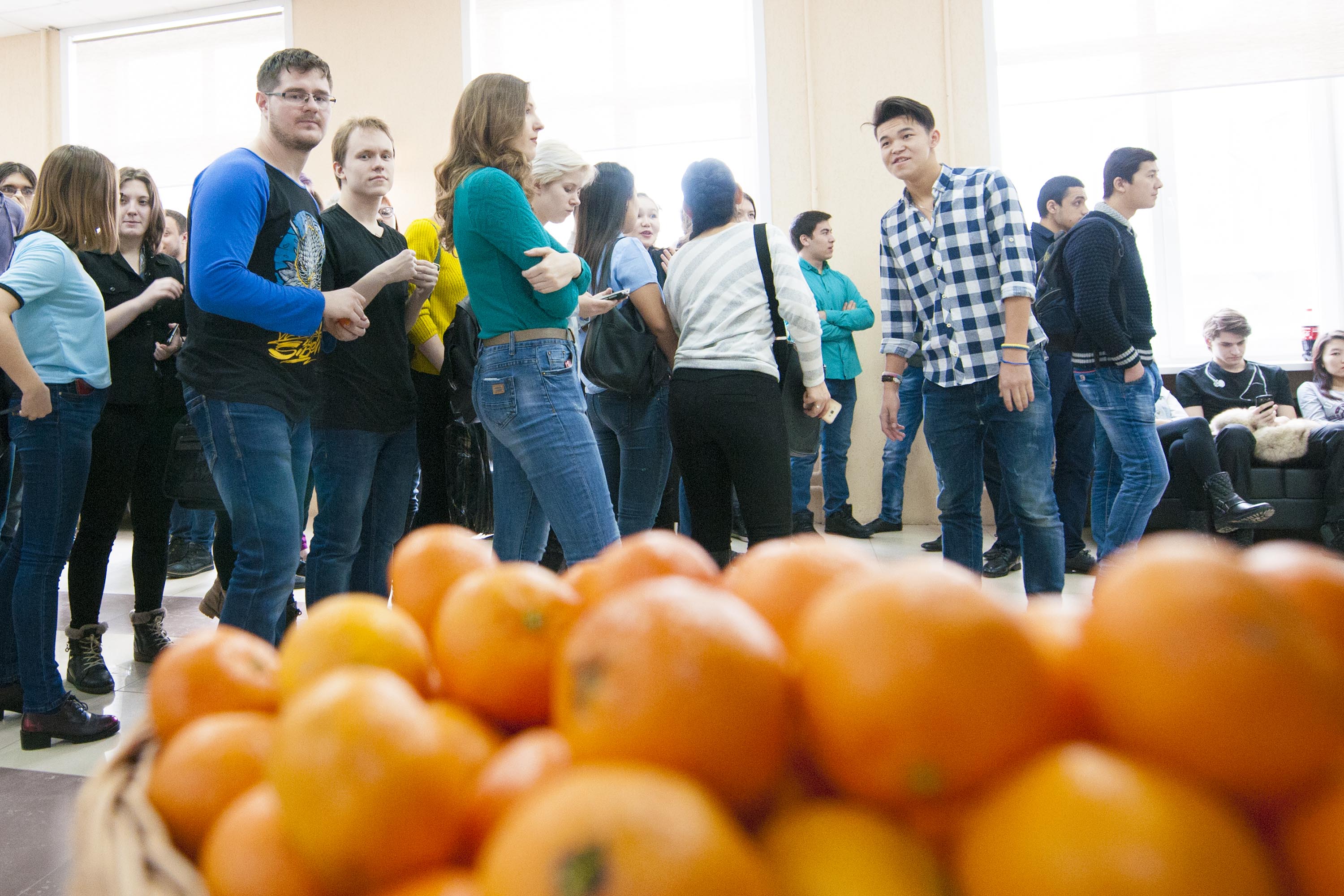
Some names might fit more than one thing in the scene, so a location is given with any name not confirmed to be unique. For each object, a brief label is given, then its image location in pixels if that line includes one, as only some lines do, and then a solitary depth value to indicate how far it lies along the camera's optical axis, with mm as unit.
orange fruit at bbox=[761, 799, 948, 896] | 336
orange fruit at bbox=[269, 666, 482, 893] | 374
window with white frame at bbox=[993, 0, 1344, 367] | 5020
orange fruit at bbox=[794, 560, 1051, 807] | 353
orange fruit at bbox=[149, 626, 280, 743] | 534
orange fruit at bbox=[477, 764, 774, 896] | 303
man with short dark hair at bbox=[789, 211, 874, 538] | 4383
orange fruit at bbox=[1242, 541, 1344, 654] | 398
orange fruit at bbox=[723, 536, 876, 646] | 491
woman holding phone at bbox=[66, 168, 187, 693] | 2117
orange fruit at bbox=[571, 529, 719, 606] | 527
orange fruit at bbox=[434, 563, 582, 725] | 488
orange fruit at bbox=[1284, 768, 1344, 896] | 319
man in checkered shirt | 2068
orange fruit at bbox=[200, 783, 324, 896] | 397
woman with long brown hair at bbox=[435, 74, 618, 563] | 1590
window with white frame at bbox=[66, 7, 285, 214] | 5934
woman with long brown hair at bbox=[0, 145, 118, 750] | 1853
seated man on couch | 3629
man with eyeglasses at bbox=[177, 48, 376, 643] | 1514
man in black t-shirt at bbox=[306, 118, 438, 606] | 1810
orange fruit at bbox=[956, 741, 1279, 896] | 303
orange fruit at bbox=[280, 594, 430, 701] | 495
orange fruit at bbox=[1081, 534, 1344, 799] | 338
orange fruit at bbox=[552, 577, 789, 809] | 356
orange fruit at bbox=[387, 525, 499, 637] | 625
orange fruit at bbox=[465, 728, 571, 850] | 399
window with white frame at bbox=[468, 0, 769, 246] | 5336
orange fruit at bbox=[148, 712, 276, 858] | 466
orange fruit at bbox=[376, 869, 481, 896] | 357
